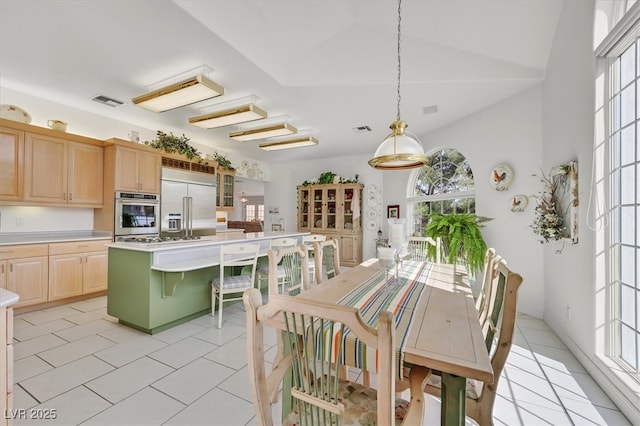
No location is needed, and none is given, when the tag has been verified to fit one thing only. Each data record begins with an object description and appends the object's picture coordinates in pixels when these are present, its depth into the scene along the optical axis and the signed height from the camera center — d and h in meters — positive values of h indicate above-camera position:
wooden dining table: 0.95 -0.50
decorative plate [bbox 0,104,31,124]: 3.24 +1.17
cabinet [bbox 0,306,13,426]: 1.13 -0.63
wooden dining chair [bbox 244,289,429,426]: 0.73 -0.53
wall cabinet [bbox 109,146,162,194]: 4.07 +0.65
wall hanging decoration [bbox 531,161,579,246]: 2.45 +0.08
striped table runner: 1.00 -0.49
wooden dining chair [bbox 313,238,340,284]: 2.24 -0.43
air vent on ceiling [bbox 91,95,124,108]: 3.58 +1.48
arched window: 4.46 +0.44
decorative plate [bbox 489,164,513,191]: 3.58 +0.49
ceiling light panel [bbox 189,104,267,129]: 3.34 +1.21
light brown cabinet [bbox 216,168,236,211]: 5.86 +0.53
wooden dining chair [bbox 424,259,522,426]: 1.17 -0.65
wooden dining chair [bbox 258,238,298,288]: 3.47 -0.45
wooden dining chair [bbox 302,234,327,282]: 3.72 -0.38
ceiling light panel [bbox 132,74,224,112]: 2.74 +1.25
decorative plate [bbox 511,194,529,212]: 3.41 +0.14
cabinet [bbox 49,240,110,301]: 3.49 -0.76
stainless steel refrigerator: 4.76 +0.15
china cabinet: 6.31 -0.05
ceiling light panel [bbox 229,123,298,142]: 4.00 +1.21
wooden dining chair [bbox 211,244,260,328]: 2.88 -0.64
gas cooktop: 2.98 -0.33
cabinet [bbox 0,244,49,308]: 3.13 -0.70
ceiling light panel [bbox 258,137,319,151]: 4.73 +1.21
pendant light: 2.10 +0.49
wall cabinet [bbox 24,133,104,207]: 3.46 +0.54
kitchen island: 2.71 -0.74
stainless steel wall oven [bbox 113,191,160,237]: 4.05 -0.02
